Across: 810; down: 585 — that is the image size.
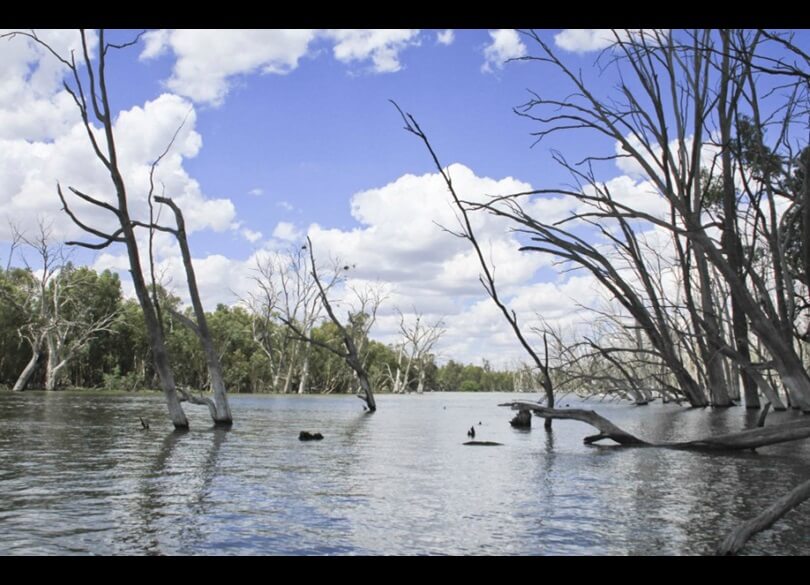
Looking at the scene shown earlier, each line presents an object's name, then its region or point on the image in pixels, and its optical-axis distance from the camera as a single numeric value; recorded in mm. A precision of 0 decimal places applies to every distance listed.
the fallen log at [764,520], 5074
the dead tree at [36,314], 53625
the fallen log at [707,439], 12977
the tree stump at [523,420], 25531
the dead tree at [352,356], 34938
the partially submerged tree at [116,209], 18781
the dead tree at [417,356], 106625
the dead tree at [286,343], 75812
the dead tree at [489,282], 13078
